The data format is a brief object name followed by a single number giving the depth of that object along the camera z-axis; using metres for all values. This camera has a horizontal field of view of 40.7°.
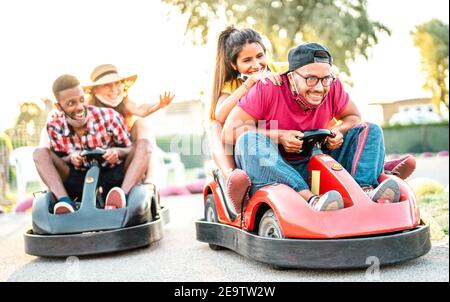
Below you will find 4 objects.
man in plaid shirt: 4.05
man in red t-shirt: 3.11
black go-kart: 3.71
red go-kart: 2.81
